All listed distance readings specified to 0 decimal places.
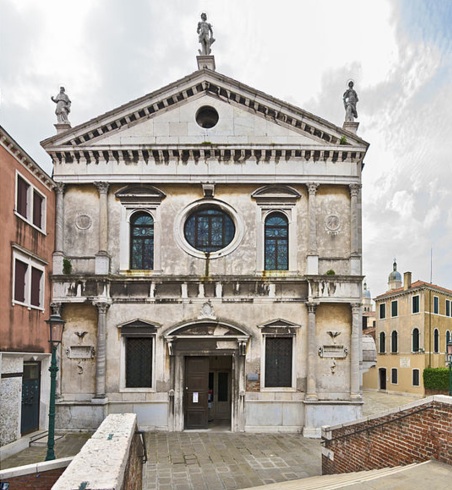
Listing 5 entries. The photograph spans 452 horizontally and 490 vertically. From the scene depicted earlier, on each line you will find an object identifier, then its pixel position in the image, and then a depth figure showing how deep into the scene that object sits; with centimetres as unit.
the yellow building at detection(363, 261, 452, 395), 3959
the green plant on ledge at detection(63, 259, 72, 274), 1892
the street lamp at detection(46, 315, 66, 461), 1275
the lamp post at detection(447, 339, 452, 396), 2364
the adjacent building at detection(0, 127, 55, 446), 1518
